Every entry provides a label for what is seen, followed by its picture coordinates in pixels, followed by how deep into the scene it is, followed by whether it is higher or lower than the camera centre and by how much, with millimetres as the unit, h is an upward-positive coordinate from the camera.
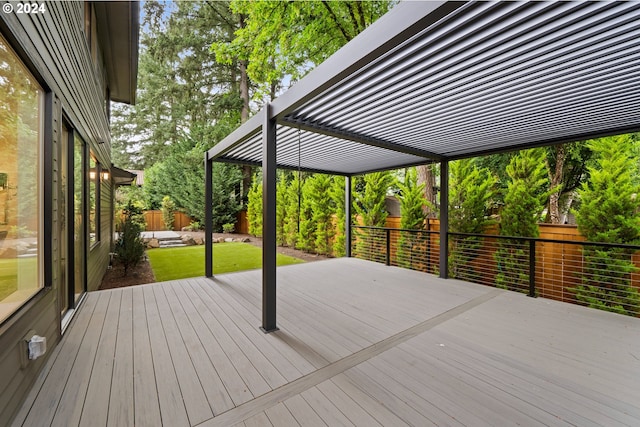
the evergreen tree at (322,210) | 8688 +140
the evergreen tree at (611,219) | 3877 -90
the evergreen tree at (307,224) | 9219 -309
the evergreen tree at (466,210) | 5332 +70
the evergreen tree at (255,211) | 12133 +176
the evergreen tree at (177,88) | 13719 +7143
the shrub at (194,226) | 14062 -539
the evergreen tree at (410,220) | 6207 -135
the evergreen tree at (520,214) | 4746 -10
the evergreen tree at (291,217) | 9916 -83
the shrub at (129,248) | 5961 -702
